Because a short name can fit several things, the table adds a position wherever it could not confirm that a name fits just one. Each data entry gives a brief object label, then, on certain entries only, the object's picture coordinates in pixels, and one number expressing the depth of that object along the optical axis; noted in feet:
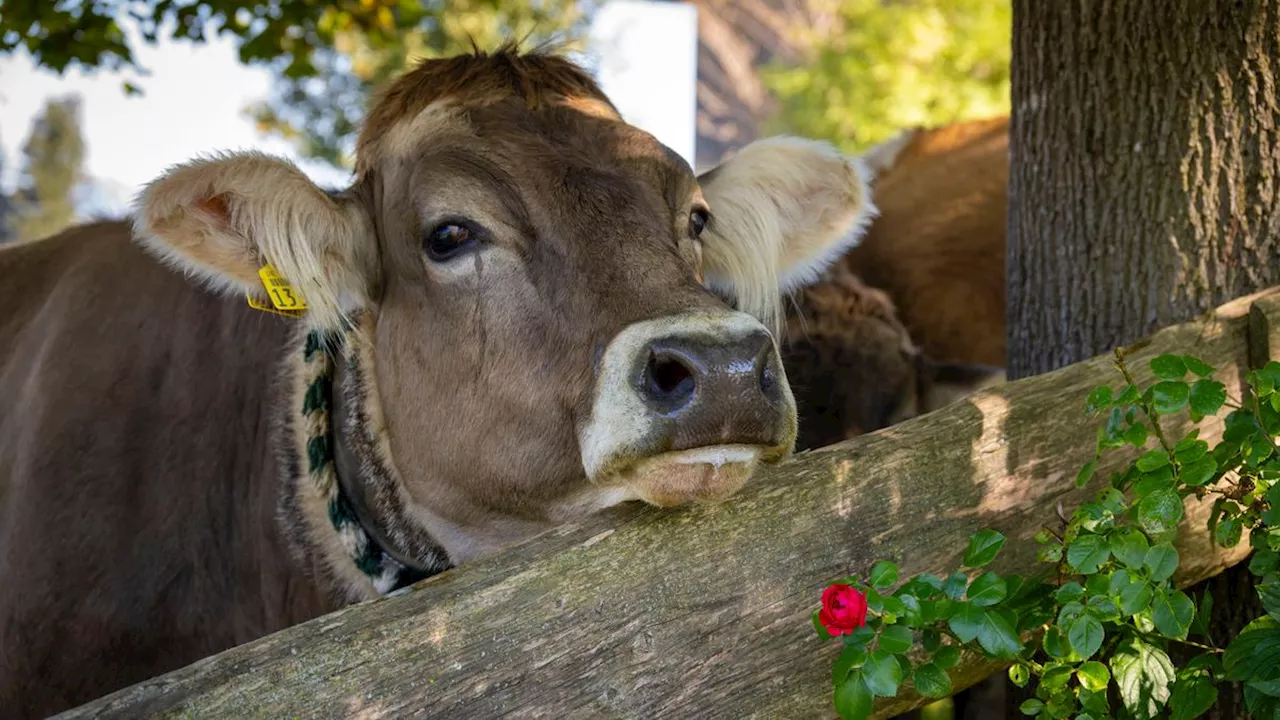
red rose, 6.71
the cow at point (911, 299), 10.14
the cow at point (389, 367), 7.50
